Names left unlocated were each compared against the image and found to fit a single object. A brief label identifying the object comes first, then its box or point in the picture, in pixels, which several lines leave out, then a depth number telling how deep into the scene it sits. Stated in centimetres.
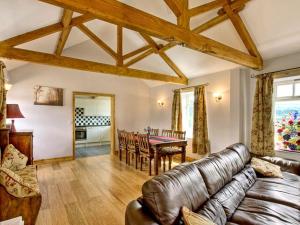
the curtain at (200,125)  481
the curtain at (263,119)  363
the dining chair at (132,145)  448
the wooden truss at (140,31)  183
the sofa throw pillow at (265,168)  268
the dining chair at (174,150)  415
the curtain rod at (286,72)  332
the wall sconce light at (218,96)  452
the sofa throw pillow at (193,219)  115
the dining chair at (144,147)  402
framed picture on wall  488
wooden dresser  319
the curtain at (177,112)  572
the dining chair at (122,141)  490
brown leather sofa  130
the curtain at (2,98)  302
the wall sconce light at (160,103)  649
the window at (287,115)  360
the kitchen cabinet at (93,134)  794
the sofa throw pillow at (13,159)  267
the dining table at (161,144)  385
